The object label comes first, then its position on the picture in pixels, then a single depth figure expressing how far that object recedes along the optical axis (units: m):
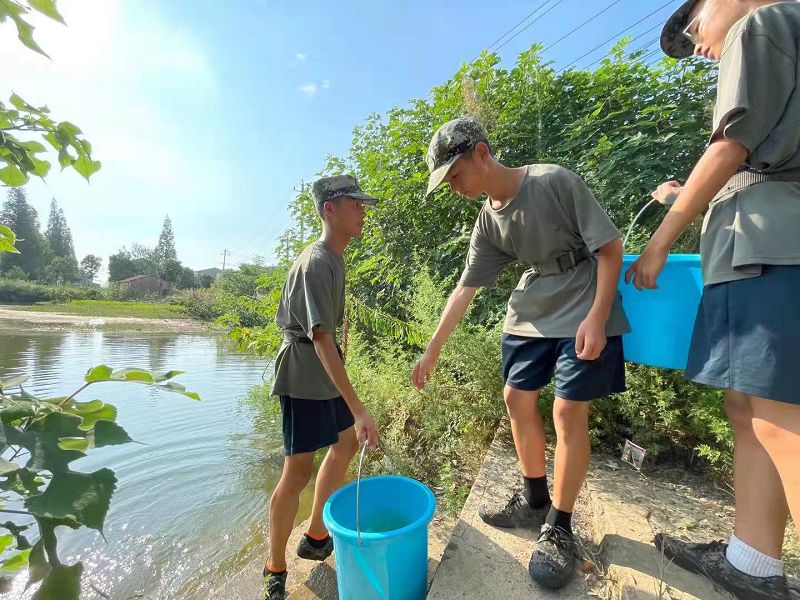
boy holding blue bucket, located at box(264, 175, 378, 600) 1.97
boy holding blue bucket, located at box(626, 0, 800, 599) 1.04
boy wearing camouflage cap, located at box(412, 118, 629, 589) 1.53
